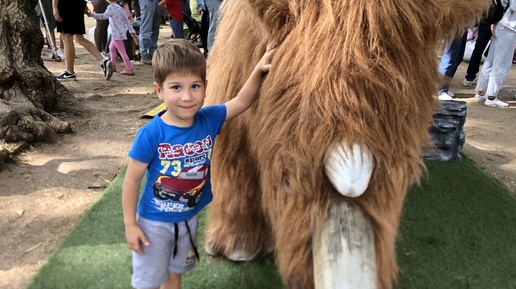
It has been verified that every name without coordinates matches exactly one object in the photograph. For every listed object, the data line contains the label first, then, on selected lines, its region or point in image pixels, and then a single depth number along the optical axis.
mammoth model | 1.42
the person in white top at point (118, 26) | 7.95
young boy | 1.77
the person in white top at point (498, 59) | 6.49
